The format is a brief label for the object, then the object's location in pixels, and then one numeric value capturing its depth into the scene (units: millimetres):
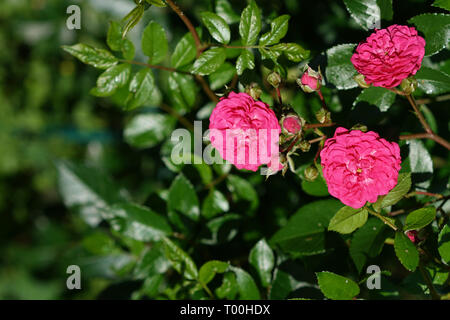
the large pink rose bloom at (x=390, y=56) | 488
